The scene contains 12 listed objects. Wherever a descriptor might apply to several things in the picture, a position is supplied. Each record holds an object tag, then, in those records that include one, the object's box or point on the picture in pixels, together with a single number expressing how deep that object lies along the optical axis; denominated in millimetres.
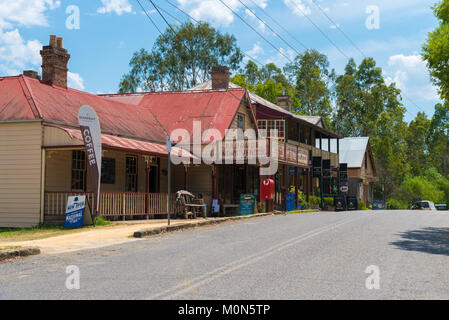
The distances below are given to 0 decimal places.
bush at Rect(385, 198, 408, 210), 61906
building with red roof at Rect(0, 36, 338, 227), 18578
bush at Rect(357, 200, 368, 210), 45000
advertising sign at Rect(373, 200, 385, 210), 53244
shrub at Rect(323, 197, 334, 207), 40353
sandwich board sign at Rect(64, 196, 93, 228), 17625
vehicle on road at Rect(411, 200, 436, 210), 50644
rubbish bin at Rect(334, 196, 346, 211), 37875
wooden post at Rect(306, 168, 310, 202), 34962
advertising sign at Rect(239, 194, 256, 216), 25266
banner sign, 17641
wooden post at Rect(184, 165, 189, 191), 23625
